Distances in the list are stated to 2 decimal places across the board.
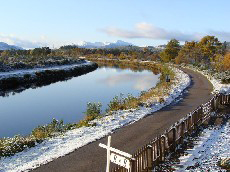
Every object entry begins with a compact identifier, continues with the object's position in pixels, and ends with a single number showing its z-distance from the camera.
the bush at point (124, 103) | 22.17
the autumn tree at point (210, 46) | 72.62
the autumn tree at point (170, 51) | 85.31
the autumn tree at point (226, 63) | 47.31
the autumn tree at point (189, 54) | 79.06
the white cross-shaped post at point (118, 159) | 7.29
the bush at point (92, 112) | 20.88
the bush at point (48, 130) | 17.00
